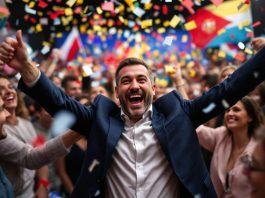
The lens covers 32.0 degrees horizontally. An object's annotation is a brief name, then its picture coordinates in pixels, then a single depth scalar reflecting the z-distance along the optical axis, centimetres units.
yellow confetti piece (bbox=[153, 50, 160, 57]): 1007
